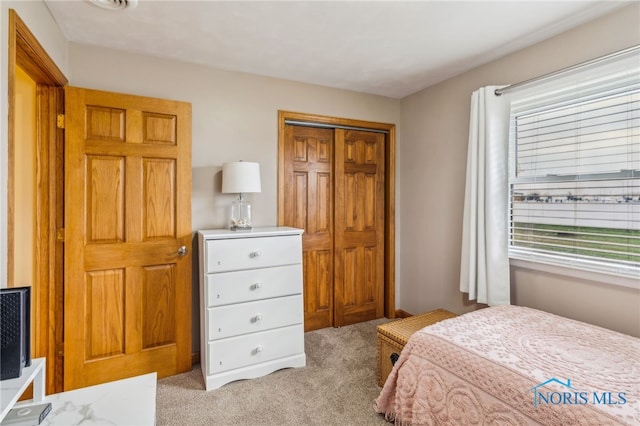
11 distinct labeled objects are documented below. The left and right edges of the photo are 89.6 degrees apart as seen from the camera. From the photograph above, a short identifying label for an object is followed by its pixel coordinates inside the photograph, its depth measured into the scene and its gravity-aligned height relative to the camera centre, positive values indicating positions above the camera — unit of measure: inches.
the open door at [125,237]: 85.7 -6.9
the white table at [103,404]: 46.8 -30.2
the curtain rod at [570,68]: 70.1 +35.5
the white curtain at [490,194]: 94.7 +5.5
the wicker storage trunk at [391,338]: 84.8 -33.7
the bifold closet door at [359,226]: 131.6 -6.0
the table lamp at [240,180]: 96.6 +9.8
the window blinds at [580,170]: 73.6 +10.7
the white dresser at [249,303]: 89.1 -26.6
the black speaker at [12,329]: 40.4 -14.8
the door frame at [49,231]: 83.4 -5.1
